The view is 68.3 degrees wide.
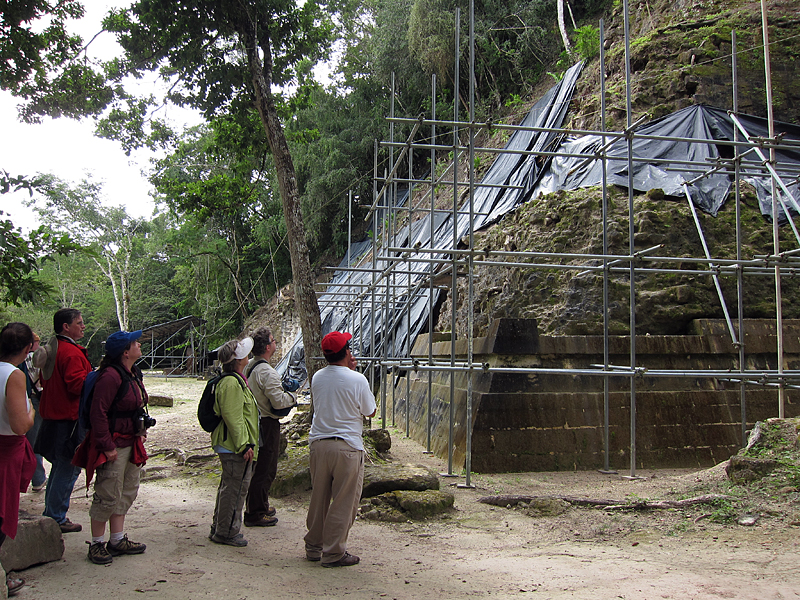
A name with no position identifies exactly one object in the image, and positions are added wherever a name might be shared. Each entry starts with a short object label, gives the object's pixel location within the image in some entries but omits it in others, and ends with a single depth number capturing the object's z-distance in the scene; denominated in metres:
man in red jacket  4.11
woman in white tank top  2.92
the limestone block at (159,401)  14.09
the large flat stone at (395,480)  5.05
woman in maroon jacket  3.49
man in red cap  3.48
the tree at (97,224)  29.34
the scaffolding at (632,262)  5.90
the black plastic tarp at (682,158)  8.06
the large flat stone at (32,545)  3.26
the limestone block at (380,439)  7.12
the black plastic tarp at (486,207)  10.51
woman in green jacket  3.87
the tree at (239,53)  8.91
